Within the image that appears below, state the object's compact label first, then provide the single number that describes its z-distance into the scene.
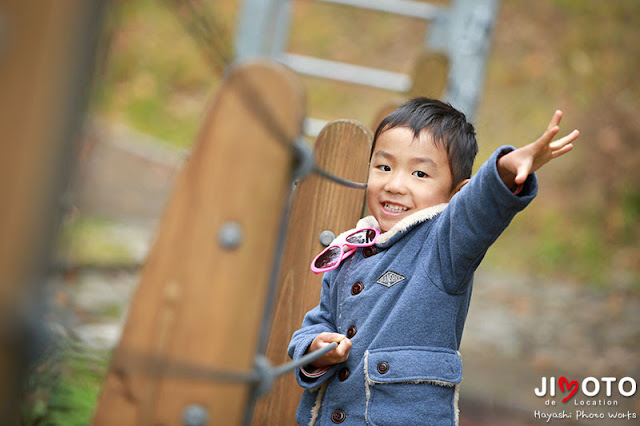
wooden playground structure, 2.09
